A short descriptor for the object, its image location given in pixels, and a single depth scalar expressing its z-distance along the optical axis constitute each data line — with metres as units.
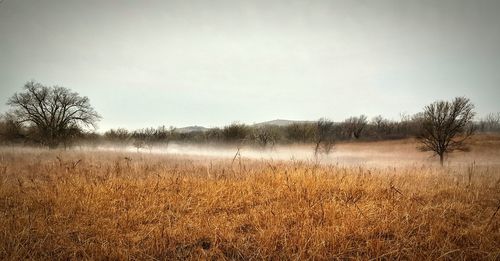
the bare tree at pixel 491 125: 97.38
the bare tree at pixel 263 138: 44.92
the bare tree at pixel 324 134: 45.56
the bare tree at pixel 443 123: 23.67
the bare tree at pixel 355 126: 78.50
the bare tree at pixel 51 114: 36.69
